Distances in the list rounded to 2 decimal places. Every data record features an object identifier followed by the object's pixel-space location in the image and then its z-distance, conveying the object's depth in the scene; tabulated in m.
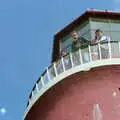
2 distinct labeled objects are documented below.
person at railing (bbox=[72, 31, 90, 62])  19.23
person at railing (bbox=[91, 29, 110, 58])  18.98
